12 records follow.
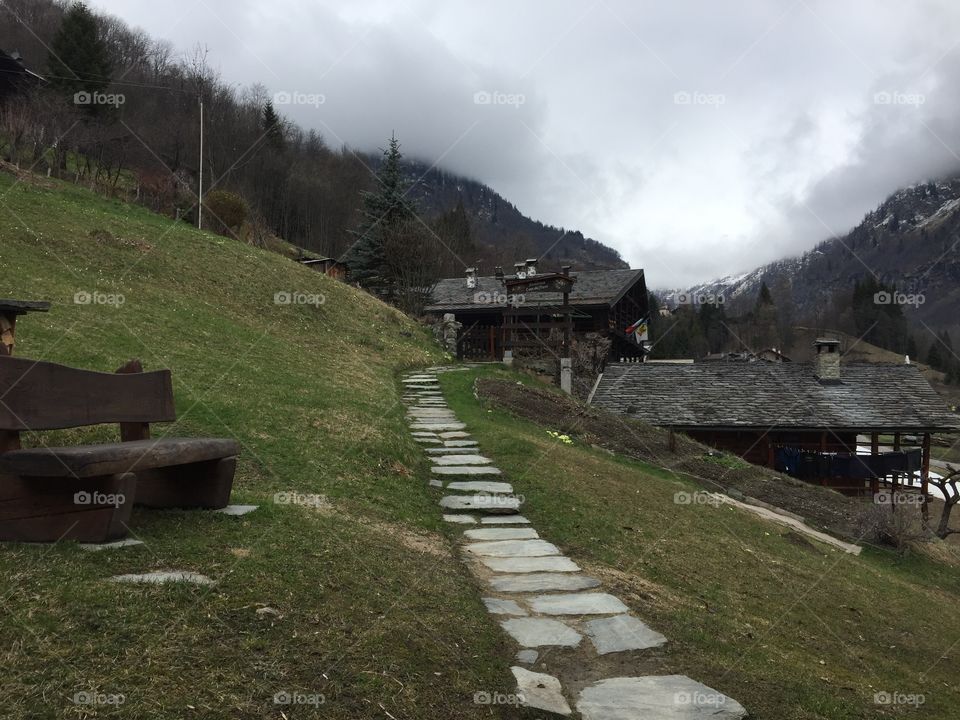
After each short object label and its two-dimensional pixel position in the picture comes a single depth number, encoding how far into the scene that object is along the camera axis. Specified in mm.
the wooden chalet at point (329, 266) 39344
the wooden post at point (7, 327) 6333
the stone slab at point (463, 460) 10773
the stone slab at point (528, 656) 4445
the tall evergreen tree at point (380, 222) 43528
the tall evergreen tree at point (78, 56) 44812
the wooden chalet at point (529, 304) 32031
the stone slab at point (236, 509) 5867
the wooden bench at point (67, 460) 4406
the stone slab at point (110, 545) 4539
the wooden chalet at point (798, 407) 24469
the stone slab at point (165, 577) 4137
